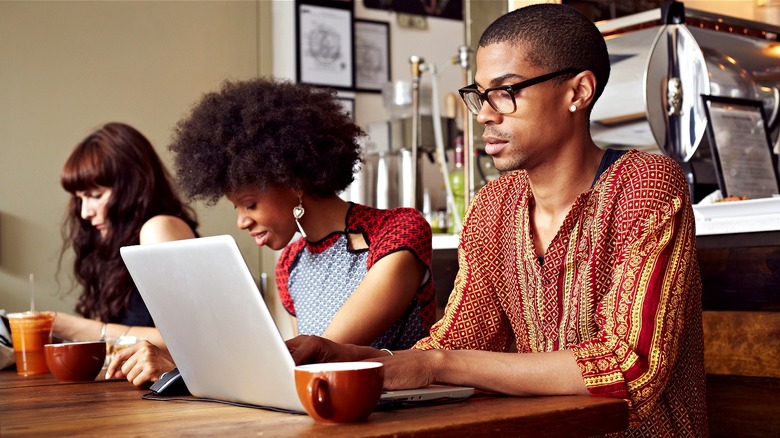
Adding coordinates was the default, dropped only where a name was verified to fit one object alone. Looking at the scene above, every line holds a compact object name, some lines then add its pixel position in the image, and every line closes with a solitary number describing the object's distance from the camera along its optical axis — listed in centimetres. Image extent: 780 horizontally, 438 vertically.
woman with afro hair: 187
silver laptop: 105
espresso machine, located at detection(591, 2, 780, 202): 239
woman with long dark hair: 261
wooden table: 94
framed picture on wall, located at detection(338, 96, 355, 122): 425
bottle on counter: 330
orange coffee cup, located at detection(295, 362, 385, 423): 95
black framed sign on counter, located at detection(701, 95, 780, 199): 234
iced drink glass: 171
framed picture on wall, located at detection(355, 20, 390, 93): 432
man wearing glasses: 121
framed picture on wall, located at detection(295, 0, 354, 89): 412
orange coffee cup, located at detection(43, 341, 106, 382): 153
